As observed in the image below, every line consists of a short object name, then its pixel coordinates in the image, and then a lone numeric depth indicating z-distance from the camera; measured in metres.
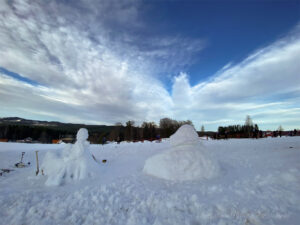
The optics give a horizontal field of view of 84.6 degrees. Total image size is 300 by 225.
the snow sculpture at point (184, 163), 7.59
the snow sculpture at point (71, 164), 7.81
